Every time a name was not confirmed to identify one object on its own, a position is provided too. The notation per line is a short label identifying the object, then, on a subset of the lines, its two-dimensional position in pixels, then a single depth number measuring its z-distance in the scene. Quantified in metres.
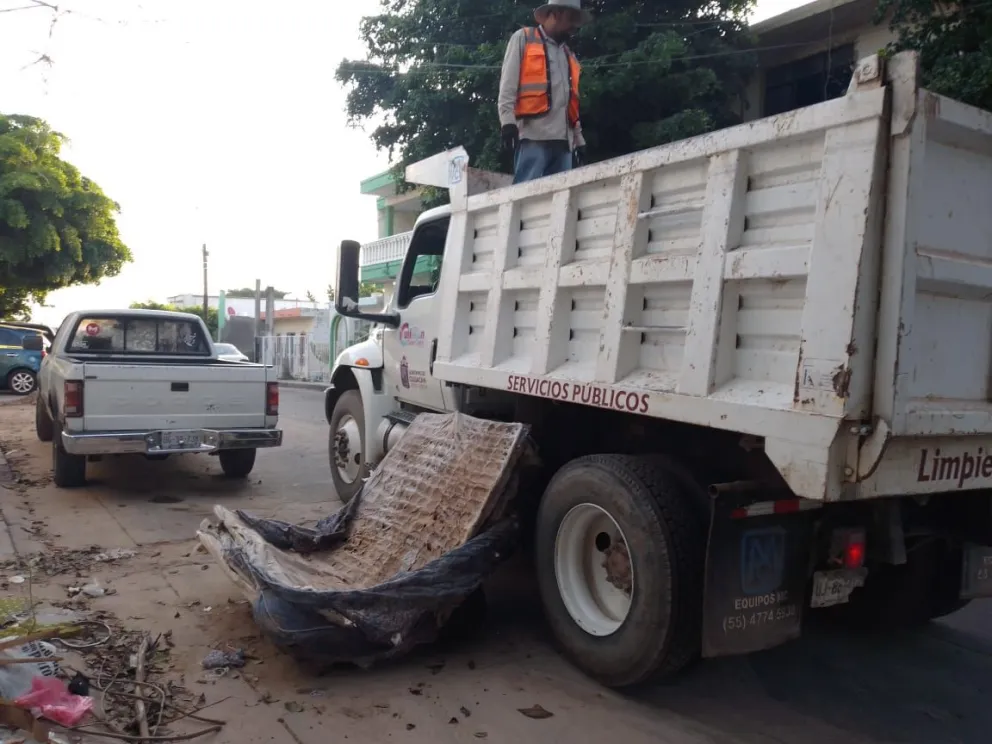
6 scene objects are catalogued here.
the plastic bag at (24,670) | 3.03
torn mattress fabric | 3.54
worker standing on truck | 5.21
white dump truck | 2.60
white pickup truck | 6.81
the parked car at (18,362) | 18.08
